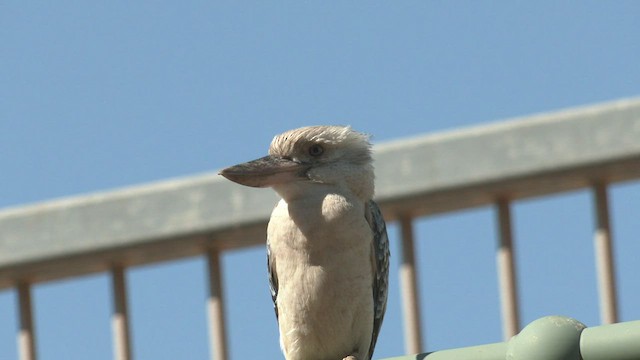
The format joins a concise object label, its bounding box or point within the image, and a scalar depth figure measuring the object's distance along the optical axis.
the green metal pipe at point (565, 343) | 9.32
